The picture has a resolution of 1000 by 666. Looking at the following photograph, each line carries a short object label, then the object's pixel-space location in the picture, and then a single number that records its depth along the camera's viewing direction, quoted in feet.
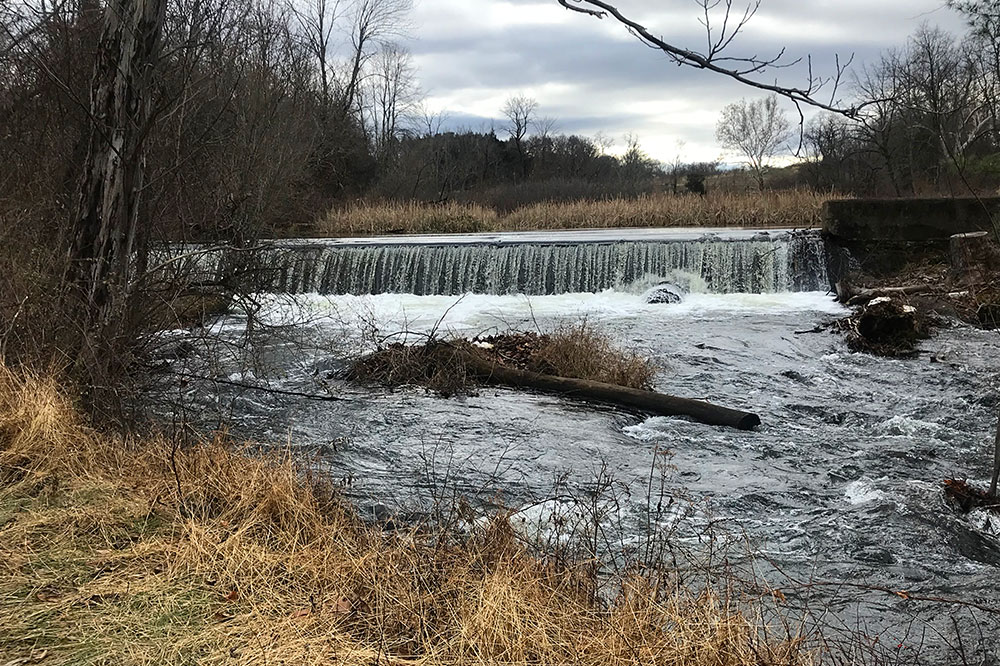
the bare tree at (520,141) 156.87
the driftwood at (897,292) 41.31
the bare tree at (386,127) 141.69
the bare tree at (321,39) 116.09
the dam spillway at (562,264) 49.42
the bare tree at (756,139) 147.43
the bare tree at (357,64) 132.20
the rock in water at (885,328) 33.06
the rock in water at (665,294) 47.16
